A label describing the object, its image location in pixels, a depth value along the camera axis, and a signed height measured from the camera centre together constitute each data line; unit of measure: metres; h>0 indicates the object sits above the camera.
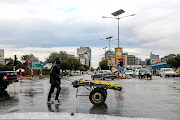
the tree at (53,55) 67.16 +4.52
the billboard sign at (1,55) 36.64 +2.48
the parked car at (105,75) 23.49 -1.44
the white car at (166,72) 29.81 -1.18
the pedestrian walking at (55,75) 6.64 -0.41
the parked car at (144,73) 25.88 -1.21
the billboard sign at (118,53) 29.50 +2.37
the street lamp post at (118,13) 31.26 +10.52
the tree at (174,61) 49.14 +1.53
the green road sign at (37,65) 40.58 +0.09
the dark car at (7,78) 9.42 -0.78
